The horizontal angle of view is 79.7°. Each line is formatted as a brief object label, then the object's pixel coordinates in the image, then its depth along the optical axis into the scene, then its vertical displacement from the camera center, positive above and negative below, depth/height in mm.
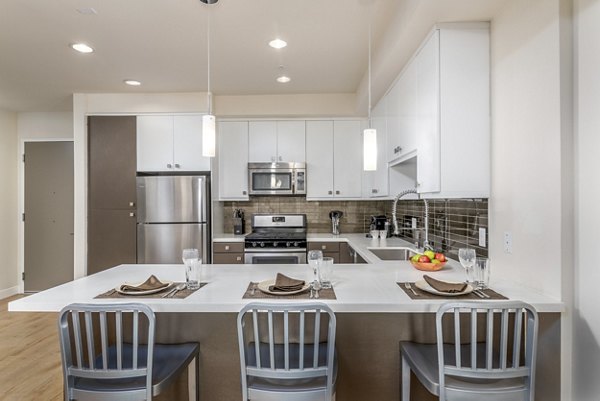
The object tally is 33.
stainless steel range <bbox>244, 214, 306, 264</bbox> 3898 -531
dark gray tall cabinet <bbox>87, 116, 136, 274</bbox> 4078 +287
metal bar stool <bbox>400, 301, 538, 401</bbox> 1302 -632
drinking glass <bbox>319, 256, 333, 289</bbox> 1818 -350
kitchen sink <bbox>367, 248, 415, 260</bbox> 3350 -502
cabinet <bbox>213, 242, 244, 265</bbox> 4031 -581
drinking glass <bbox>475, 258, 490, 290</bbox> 1771 -361
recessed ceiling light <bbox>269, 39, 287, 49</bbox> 2742 +1215
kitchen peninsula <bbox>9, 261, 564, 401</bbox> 1606 -658
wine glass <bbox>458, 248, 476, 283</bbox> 1828 -311
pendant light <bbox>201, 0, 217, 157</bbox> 2033 +372
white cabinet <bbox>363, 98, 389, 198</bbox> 3392 +443
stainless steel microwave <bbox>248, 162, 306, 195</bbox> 4250 +263
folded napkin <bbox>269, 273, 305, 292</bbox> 1715 -410
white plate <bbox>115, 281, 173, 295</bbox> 1666 -424
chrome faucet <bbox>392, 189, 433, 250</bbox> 2463 +12
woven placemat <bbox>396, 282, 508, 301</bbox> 1604 -435
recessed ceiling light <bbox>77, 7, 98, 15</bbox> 2293 +1228
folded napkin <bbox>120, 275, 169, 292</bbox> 1718 -413
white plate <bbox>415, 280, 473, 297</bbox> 1615 -418
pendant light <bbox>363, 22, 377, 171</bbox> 2070 +305
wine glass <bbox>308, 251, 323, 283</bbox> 1810 -307
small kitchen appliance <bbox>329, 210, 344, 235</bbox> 4457 -238
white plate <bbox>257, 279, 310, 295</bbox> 1657 -421
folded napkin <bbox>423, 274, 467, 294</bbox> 1648 -408
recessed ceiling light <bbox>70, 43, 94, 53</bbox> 2804 +1221
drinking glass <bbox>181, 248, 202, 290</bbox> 1832 -340
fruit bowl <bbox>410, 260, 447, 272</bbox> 2186 -407
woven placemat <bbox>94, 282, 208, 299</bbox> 1643 -436
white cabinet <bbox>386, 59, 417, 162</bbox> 2473 +647
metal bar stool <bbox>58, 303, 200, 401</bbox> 1340 -662
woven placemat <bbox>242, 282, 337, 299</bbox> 1615 -434
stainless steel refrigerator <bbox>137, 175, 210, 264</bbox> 4000 -180
